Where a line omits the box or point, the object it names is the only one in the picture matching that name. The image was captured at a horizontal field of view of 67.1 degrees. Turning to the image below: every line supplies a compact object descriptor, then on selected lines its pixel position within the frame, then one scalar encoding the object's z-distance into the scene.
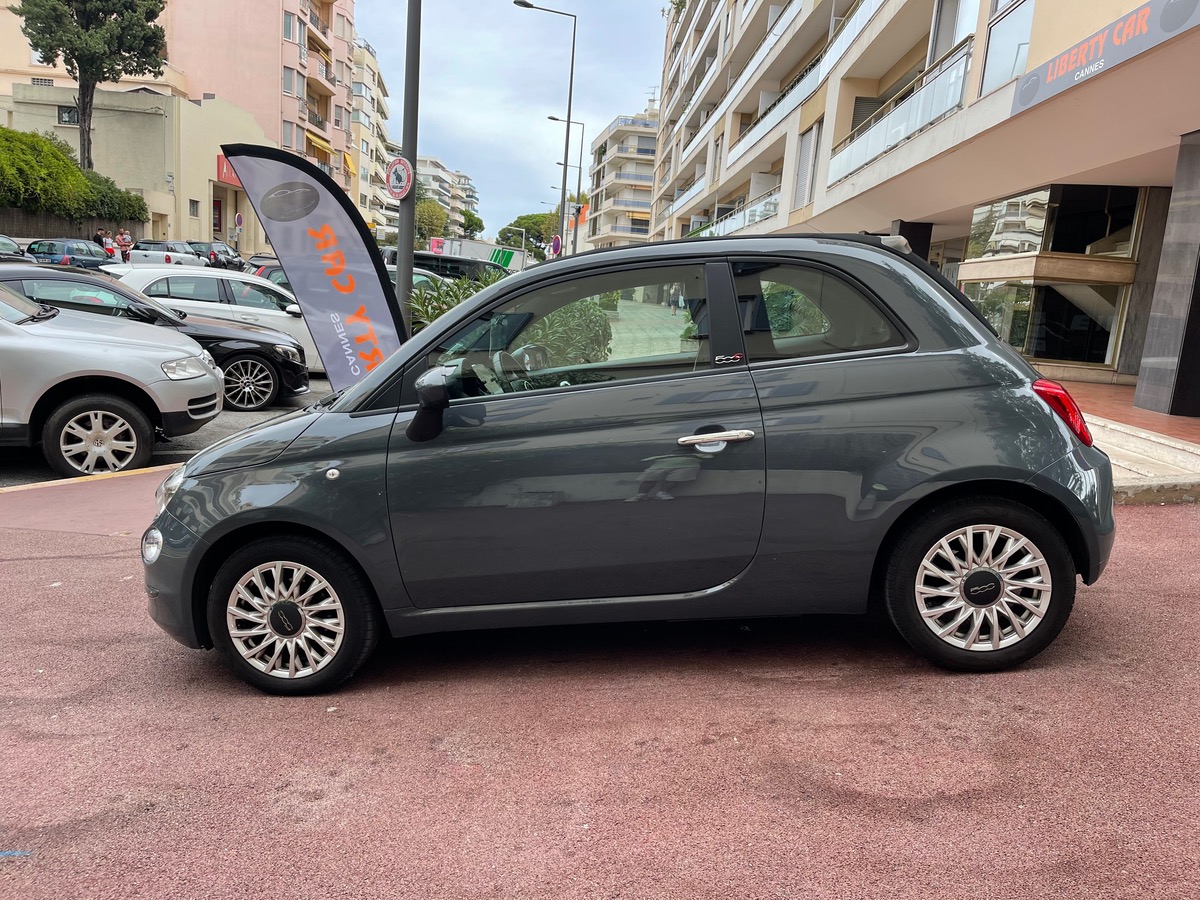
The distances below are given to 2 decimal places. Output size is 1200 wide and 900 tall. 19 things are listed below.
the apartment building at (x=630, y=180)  98.12
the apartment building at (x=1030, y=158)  10.02
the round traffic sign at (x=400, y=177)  10.04
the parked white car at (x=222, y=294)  12.60
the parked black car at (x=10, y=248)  24.31
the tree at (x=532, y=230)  159.62
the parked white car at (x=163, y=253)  27.50
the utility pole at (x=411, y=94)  10.75
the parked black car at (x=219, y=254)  31.69
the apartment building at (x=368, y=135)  87.44
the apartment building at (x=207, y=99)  44.34
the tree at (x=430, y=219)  119.13
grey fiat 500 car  3.44
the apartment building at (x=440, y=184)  182.07
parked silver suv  7.23
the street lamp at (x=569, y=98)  37.02
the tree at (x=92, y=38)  39.16
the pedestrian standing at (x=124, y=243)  30.46
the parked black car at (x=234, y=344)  9.35
